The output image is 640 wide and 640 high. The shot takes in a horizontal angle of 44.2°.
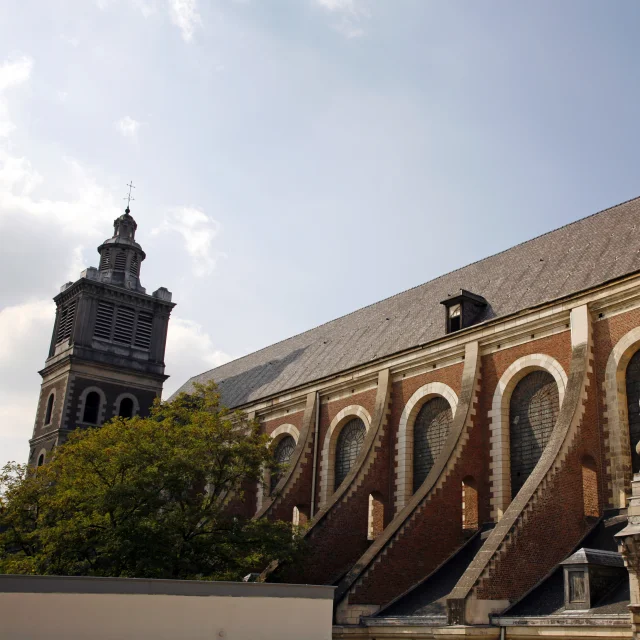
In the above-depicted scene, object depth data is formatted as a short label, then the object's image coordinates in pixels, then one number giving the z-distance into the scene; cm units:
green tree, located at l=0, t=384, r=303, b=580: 1730
